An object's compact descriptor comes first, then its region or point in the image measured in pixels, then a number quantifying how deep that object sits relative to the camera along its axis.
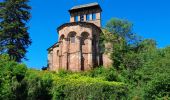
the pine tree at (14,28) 29.30
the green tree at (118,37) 32.21
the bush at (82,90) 19.19
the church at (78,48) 34.03
